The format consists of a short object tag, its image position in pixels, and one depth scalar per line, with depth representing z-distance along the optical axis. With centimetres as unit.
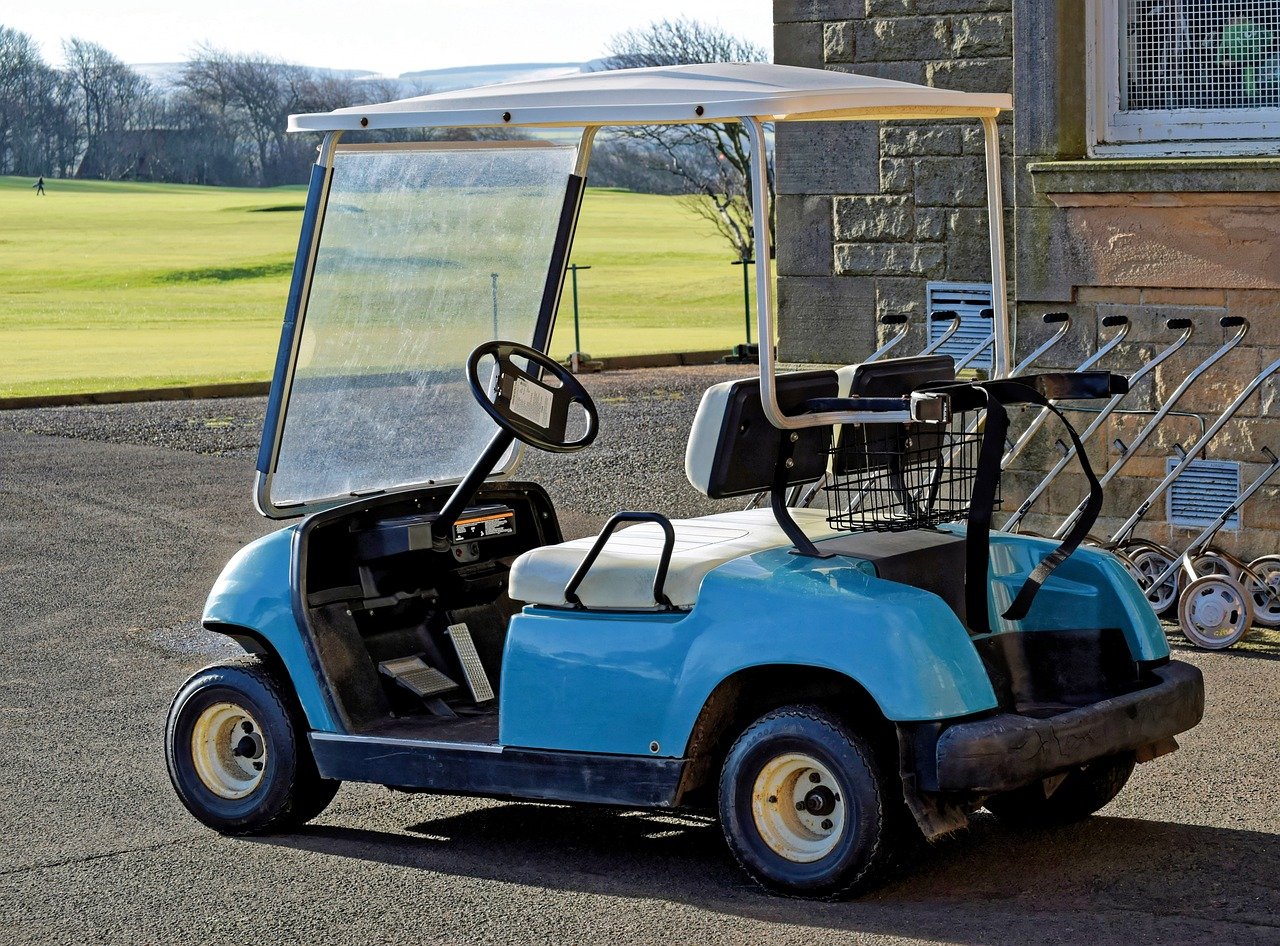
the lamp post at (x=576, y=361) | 2252
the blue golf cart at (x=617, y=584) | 473
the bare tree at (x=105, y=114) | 10650
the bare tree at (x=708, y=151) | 3023
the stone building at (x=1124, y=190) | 888
